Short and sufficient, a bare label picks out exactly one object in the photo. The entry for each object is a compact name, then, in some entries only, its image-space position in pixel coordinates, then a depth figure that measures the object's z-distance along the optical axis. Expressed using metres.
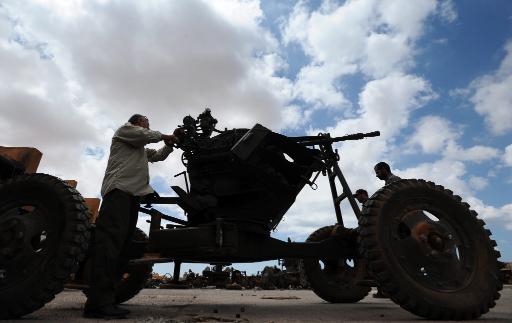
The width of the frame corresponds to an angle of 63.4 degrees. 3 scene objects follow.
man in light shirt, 3.15
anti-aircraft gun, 3.34
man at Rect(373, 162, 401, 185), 5.59
